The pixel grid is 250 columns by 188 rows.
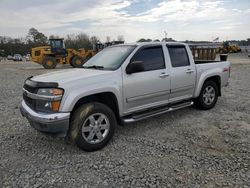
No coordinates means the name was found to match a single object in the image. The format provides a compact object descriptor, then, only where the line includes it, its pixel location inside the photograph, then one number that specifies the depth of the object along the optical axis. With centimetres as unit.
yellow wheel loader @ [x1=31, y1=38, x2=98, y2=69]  2309
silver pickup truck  373
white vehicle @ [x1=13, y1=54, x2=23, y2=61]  5596
